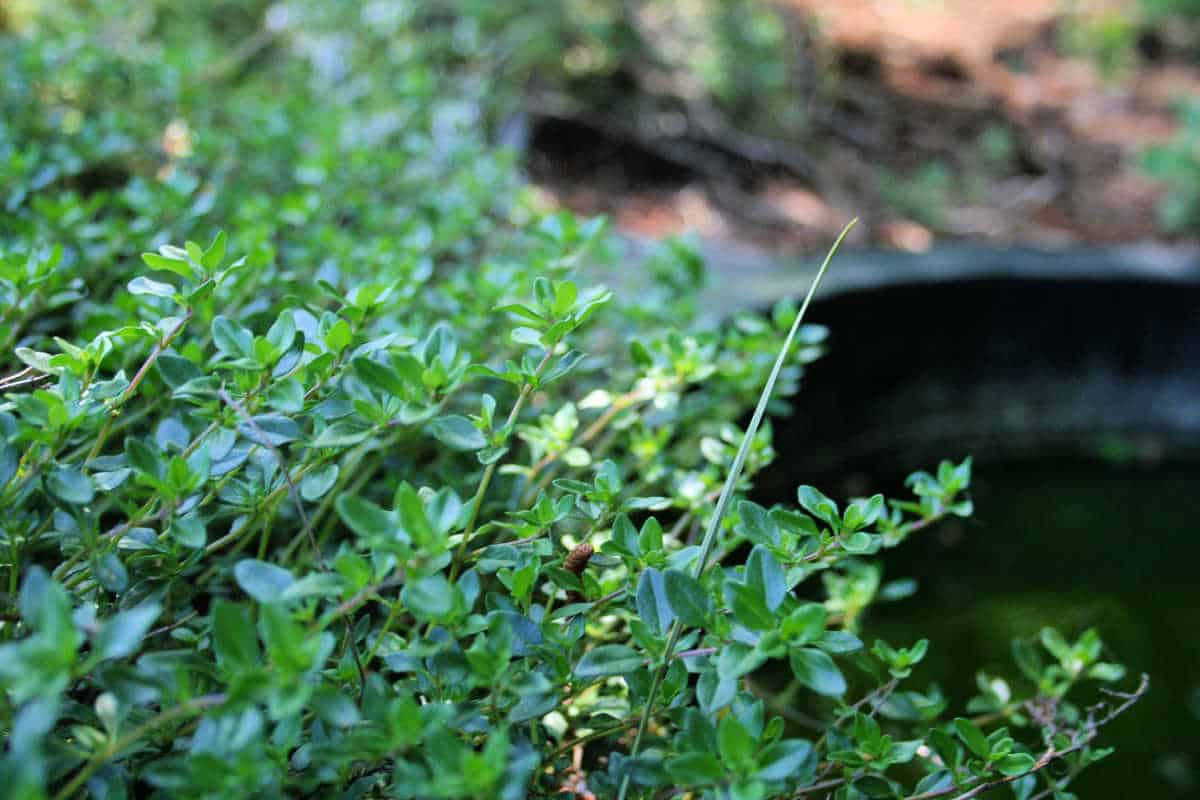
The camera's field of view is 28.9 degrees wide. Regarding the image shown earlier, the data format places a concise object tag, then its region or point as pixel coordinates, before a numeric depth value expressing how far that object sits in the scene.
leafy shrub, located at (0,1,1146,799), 0.26
